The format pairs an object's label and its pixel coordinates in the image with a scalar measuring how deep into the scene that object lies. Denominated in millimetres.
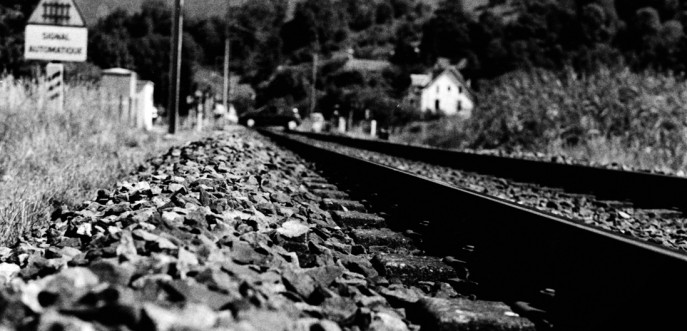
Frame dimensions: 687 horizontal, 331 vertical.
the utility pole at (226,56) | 41200
